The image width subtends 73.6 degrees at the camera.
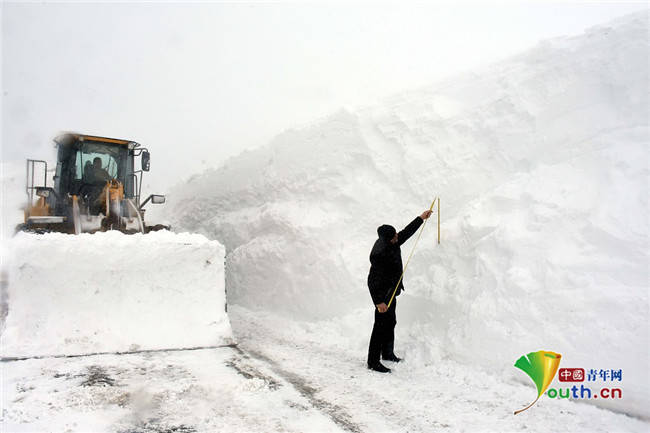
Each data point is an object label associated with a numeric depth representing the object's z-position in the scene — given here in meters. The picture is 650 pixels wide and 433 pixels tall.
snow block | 4.73
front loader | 6.75
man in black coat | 4.84
